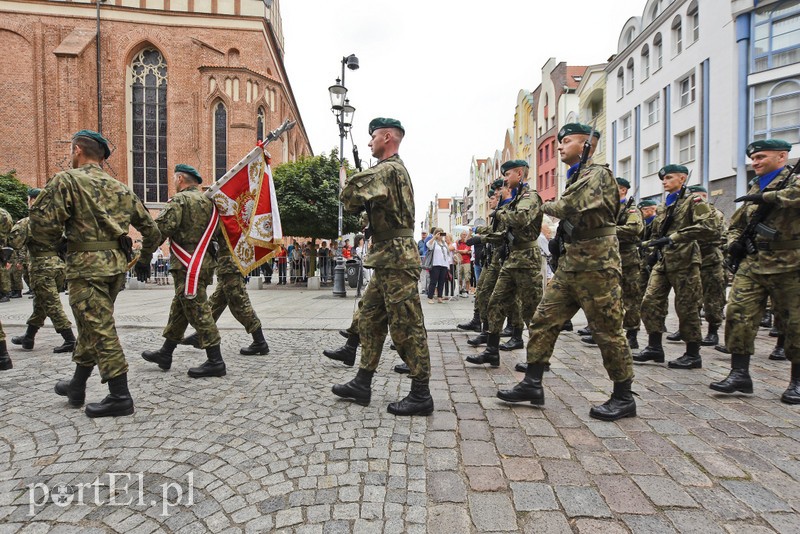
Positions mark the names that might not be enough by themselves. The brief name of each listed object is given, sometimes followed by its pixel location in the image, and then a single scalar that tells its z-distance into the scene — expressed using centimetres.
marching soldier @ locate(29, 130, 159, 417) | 337
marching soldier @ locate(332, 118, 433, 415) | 345
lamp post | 1274
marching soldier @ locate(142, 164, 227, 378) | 455
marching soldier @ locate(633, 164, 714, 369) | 501
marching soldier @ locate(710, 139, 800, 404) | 377
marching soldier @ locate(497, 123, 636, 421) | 336
